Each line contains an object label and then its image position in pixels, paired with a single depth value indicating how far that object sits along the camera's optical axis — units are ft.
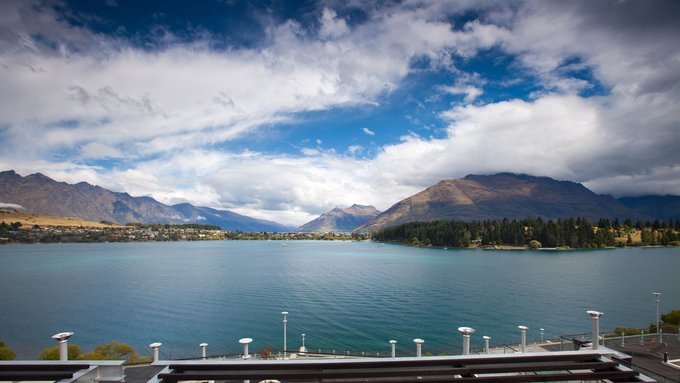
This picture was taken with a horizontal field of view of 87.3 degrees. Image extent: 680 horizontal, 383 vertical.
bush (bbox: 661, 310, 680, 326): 118.01
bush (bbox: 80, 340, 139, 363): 103.50
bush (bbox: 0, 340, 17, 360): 98.89
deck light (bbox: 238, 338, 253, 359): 32.35
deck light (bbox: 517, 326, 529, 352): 46.36
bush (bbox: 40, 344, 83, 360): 92.17
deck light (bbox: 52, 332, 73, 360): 28.43
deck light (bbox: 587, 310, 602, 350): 26.09
